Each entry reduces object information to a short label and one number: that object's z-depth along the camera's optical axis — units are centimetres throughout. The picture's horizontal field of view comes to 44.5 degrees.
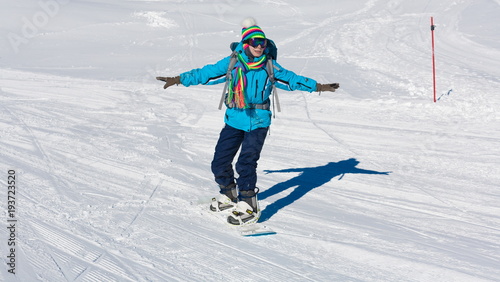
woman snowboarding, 522
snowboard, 528
